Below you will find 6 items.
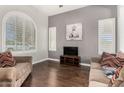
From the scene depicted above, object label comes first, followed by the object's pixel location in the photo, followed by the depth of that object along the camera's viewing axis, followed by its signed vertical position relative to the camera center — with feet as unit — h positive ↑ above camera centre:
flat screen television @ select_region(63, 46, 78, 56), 10.37 -0.93
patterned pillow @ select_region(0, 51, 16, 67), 5.34 -1.07
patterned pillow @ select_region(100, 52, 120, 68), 4.89 -1.11
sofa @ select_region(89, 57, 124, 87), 3.53 -1.66
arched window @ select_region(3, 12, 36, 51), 8.10 +1.42
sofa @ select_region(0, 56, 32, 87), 3.20 -1.50
